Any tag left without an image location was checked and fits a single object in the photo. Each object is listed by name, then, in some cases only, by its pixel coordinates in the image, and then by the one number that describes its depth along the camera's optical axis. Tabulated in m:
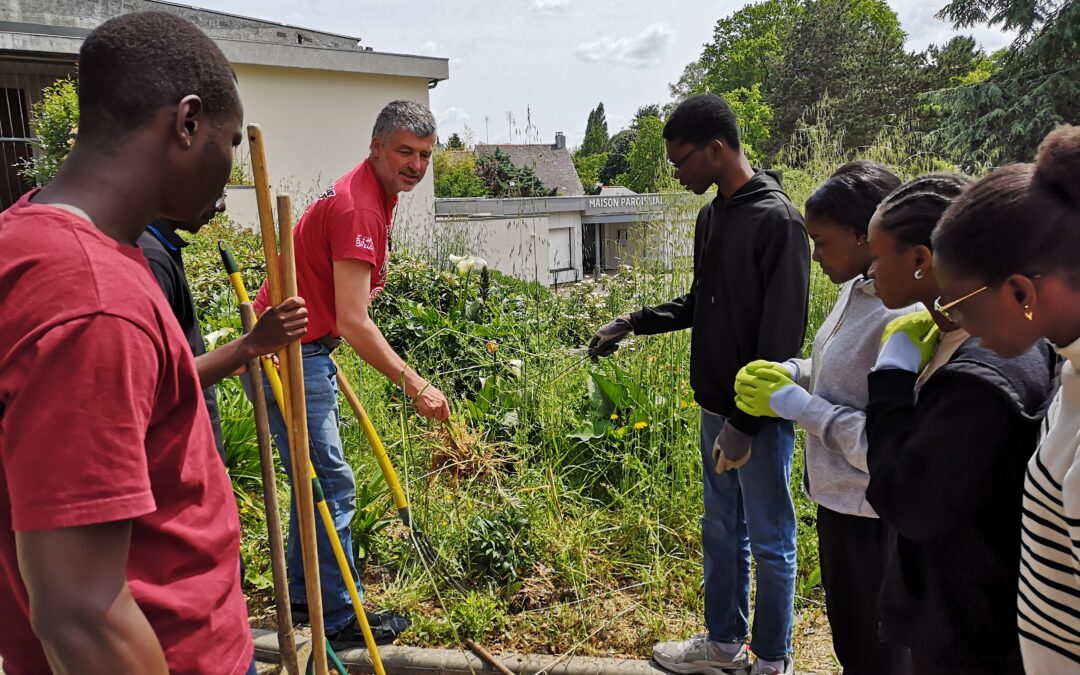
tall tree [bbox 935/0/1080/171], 18.22
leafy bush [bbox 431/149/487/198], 22.11
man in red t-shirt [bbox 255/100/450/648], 2.86
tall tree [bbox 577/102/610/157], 85.12
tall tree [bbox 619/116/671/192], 52.19
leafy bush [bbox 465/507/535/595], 3.41
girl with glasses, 1.22
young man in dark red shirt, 0.94
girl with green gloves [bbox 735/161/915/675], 2.15
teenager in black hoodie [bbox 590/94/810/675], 2.54
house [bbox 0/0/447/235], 14.14
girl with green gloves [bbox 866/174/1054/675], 1.43
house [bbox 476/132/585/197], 42.44
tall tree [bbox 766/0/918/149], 38.25
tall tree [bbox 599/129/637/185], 69.31
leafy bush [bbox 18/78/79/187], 11.07
